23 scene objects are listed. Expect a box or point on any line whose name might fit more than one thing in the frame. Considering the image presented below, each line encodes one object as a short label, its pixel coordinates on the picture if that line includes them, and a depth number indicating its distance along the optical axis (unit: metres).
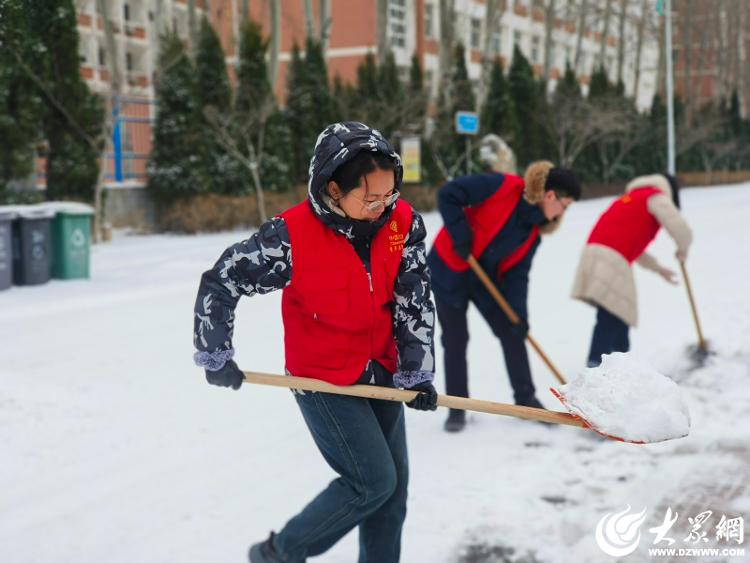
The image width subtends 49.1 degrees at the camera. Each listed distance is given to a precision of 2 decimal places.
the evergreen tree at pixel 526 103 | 24.53
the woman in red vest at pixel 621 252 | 4.81
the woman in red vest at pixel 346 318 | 2.27
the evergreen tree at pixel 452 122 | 19.72
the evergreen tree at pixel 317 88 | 17.20
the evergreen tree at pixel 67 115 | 11.48
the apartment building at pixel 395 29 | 32.66
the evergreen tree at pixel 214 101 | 15.10
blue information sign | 15.45
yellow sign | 15.29
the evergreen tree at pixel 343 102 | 17.56
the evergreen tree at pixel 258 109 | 15.59
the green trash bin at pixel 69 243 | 9.05
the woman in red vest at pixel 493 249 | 4.21
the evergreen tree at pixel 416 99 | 18.01
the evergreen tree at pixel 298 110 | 17.00
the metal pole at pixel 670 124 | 22.59
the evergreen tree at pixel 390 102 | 17.58
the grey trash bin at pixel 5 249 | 8.20
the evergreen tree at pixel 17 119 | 10.52
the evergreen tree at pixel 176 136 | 14.70
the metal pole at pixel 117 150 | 15.19
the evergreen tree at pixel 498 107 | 23.00
